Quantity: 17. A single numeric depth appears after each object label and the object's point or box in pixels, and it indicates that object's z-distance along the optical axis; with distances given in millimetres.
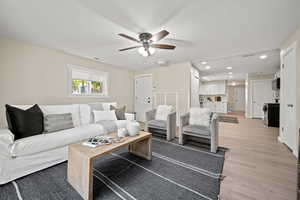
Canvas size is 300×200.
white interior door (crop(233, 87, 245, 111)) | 9367
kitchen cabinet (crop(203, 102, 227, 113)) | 7910
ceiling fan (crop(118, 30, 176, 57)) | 2037
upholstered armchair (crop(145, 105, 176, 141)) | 2991
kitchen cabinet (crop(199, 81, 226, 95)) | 7760
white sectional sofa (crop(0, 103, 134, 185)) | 1490
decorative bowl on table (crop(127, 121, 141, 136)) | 1961
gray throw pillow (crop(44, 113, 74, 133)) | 2104
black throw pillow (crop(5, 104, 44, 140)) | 1783
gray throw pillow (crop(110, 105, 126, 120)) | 3318
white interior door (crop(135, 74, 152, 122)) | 5113
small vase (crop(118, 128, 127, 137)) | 1924
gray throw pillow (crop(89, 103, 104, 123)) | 3047
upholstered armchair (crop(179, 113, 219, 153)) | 2344
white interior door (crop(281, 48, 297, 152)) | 2289
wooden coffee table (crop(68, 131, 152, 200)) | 1218
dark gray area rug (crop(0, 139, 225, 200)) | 1312
